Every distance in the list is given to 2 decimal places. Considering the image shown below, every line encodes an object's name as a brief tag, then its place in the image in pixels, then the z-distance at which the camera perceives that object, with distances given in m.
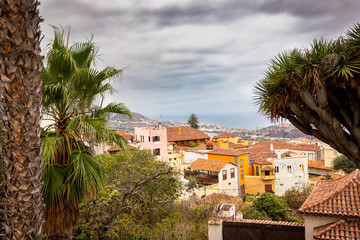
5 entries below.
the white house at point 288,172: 37.22
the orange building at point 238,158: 37.09
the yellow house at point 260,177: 36.62
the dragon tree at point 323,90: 6.11
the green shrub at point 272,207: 18.11
